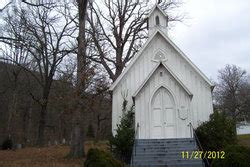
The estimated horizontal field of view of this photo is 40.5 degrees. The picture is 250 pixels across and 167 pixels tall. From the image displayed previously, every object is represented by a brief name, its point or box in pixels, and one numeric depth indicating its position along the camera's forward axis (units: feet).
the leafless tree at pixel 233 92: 143.84
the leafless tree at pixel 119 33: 99.45
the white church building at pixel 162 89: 61.21
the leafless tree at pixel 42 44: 88.45
